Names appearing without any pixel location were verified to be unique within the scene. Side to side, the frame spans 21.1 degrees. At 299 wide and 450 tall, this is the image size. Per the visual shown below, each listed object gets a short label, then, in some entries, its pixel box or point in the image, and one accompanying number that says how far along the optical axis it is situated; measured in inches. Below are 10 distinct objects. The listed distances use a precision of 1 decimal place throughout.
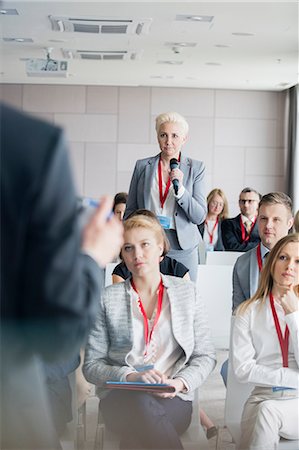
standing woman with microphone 189.3
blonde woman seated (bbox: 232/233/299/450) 128.8
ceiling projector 454.3
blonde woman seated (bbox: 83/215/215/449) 129.2
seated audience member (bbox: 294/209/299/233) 201.7
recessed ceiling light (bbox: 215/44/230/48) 426.6
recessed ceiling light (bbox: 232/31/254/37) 391.9
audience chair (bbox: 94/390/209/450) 125.8
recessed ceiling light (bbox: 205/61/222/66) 491.0
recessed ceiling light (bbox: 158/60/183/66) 491.2
